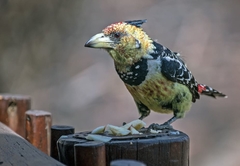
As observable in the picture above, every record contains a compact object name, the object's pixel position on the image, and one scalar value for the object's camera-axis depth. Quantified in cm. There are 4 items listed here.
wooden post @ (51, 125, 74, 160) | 520
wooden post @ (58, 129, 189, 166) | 412
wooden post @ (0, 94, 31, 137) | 746
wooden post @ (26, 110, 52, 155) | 652
